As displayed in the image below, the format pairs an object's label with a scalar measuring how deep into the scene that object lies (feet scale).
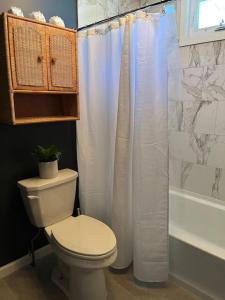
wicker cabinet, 4.77
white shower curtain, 4.81
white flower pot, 5.76
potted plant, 5.77
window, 6.16
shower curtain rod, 4.46
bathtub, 4.91
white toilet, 4.70
